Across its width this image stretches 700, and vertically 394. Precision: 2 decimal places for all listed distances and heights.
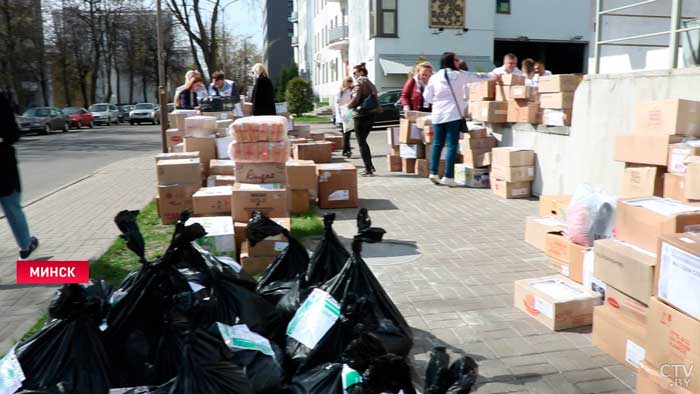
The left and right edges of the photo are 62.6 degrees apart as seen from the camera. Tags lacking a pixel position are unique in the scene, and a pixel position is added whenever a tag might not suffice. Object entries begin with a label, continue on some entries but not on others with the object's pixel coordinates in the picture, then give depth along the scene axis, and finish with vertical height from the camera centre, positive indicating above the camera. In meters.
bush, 32.91 +1.28
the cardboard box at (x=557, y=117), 7.62 +0.02
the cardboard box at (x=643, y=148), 4.45 -0.24
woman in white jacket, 8.98 +0.15
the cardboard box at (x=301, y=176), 7.16 -0.71
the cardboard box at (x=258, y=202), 5.67 -0.82
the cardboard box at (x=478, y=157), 9.03 -0.61
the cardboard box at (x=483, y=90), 9.27 +0.46
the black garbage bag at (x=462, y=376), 1.84 -0.84
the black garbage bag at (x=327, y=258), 3.46 -0.85
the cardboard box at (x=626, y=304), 3.18 -1.06
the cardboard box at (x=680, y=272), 2.46 -0.68
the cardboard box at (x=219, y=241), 4.95 -1.05
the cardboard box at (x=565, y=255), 4.17 -1.05
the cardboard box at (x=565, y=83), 7.59 +0.47
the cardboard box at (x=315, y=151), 9.14 -0.52
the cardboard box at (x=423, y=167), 10.52 -0.89
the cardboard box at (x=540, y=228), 5.38 -1.05
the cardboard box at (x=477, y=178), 9.17 -0.94
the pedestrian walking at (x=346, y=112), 12.59 +0.15
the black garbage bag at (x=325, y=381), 2.30 -1.09
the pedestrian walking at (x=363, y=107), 10.35 +0.20
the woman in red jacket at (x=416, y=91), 11.20 +0.54
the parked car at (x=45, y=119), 29.58 -0.03
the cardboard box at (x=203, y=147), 8.59 -0.43
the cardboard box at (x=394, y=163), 11.32 -0.87
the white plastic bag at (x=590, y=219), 4.34 -0.76
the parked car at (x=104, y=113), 39.62 +0.37
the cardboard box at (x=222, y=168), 7.91 -0.68
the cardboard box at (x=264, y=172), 6.43 -0.60
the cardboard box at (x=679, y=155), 4.13 -0.26
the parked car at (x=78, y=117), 34.97 +0.09
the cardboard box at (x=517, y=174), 8.21 -0.79
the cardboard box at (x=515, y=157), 8.16 -0.55
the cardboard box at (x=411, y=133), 10.58 -0.27
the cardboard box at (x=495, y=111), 9.05 +0.12
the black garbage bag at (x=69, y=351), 2.21 -0.91
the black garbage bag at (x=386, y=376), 1.88 -0.84
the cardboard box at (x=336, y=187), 7.68 -0.91
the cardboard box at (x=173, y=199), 6.95 -0.97
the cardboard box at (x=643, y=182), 4.54 -0.51
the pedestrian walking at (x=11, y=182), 5.12 -0.59
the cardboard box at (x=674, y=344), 2.48 -1.02
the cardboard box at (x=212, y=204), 6.12 -0.90
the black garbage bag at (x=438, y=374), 1.86 -0.83
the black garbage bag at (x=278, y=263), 3.42 -0.94
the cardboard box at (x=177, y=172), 6.95 -0.65
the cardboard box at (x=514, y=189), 8.29 -1.02
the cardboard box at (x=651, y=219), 3.08 -0.56
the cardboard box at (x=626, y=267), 3.09 -0.84
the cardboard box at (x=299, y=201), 7.28 -1.04
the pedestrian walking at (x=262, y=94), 9.55 +0.41
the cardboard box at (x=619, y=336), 3.20 -1.25
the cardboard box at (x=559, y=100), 7.56 +0.25
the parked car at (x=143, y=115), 40.44 +0.25
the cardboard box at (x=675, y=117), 4.46 +0.01
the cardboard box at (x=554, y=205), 5.53 -0.85
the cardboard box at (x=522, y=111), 8.33 +0.11
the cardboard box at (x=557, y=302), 3.81 -1.24
